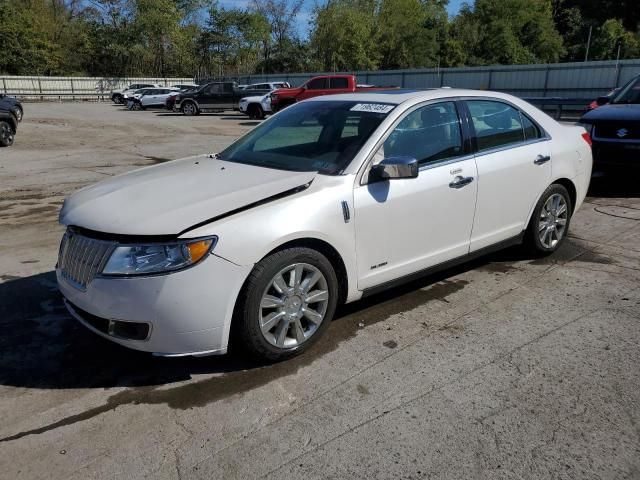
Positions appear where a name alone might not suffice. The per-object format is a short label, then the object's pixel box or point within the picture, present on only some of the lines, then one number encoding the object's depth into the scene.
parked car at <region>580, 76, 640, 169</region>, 7.81
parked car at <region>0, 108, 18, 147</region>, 14.41
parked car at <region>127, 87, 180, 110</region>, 36.00
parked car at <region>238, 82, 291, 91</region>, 30.34
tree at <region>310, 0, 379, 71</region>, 59.62
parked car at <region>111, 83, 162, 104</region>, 41.19
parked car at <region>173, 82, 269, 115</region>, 30.52
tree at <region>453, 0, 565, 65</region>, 58.62
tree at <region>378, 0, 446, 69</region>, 61.44
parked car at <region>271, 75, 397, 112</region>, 23.41
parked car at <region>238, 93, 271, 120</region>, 26.77
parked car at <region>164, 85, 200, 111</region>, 33.73
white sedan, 3.02
